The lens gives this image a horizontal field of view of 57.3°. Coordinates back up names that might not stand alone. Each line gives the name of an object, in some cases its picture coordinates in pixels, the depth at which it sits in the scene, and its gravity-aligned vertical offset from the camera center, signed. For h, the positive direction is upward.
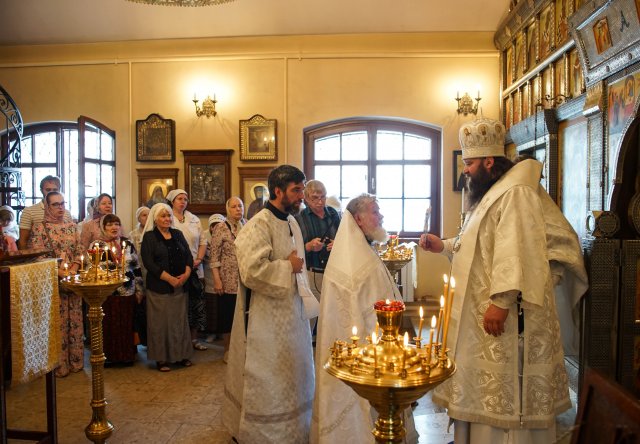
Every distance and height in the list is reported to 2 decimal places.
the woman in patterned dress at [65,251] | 5.33 -0.39
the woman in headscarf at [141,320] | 5.90 -1.12
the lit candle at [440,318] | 1.76 -0.34
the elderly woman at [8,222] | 6.69 -0.14
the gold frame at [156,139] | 8.50 +1.02
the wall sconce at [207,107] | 8.41 +1.46
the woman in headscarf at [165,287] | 5.46 -0.74
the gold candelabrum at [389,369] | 1.59 -0.46
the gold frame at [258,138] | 8.34 +1.01
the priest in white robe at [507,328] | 2.70 -0.57
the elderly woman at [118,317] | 5.70 -1.05
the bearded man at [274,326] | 3.46 -0.72
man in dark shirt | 5.14 -0.16
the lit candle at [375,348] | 1.65 -0.41
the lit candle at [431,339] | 1.68 -0.37
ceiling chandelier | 6.41 +2.29
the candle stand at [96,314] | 3.40 -0.64
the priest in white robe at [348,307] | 3.03 -0.51
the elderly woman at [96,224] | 5.96 -0.16
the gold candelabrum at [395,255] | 5.04 -0.41
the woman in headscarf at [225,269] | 5.97 -0.62
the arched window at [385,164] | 8.55 +0.66
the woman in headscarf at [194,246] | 6.26 -0.42
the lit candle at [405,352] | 1.68 -0.42
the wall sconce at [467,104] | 8.11 +1.44
